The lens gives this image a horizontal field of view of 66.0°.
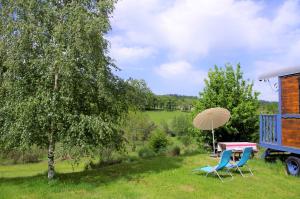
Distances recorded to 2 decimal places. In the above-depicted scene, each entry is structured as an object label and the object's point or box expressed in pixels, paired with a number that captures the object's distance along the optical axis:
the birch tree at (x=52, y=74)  6.52
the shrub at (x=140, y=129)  28.92
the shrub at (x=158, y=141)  23.91
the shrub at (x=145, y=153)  12.29
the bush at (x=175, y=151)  11.67
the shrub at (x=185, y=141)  22.39
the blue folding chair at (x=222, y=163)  6.55
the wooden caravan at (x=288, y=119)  7.40
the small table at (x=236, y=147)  9.68
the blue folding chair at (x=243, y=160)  6.98
